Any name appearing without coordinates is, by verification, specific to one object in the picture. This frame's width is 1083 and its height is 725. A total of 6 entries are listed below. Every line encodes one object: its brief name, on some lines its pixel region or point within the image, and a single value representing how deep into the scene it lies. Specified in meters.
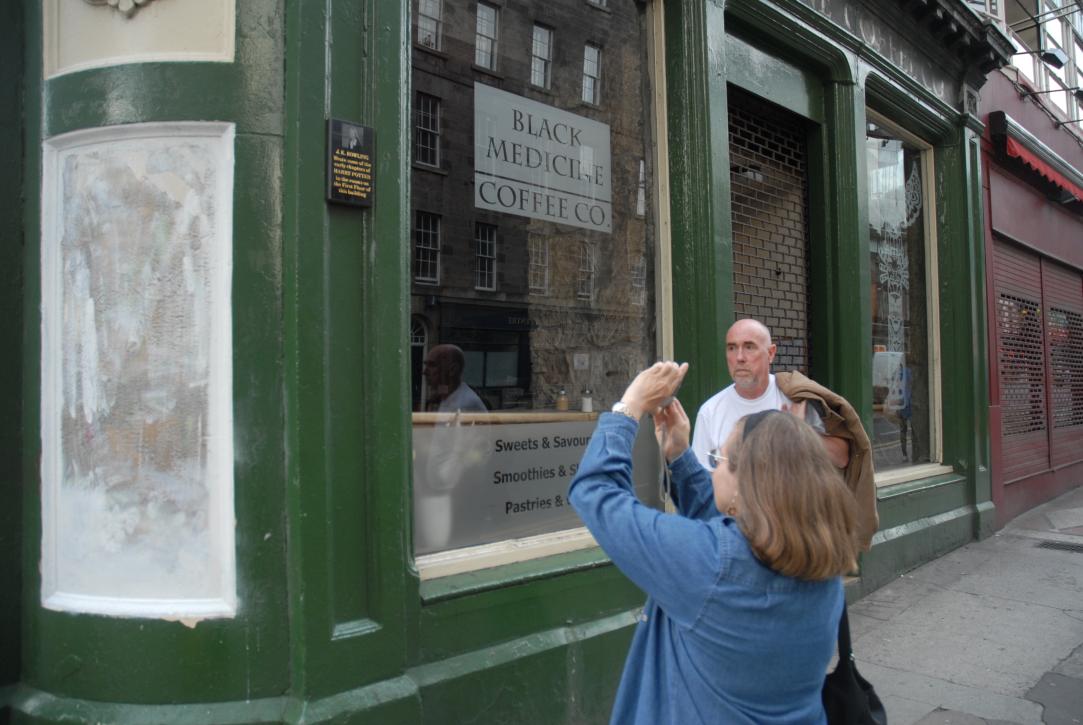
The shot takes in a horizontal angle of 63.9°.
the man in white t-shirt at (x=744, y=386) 4.25
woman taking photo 1.68
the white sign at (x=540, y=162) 4.65
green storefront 3.20
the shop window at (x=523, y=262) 4.20
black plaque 3.34
